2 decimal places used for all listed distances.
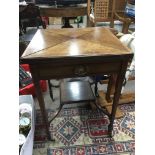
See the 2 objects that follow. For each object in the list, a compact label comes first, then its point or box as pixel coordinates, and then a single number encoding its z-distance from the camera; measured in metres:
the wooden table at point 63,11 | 2.40
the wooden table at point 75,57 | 0.79
